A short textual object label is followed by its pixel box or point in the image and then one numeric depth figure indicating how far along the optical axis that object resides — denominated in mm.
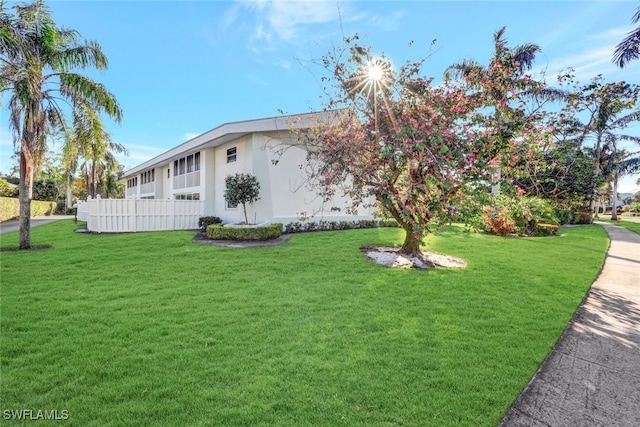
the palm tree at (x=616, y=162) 26562
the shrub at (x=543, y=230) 15328
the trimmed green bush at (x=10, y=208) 21781
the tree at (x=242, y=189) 13125
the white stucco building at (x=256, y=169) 13953
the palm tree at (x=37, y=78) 8985
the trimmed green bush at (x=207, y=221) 15883
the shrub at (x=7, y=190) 26800
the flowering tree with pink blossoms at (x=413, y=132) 6504
